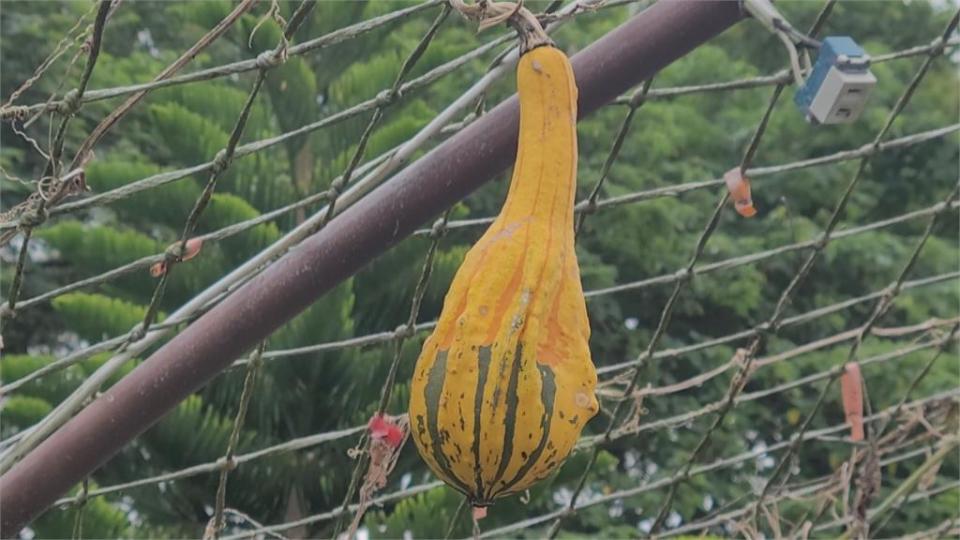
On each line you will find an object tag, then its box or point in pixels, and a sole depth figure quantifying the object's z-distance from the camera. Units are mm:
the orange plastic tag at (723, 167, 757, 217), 2128
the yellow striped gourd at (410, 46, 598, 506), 1724
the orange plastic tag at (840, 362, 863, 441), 2486
